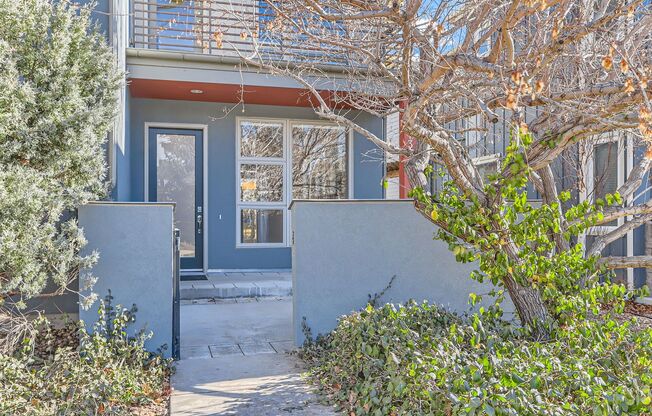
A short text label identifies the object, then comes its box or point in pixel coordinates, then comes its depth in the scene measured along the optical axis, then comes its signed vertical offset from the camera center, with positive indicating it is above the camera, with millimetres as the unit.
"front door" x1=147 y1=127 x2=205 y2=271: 8992 +308
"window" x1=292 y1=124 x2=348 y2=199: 9641 +732
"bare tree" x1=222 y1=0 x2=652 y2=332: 3297 +872
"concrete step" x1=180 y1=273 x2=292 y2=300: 7482 -1249
